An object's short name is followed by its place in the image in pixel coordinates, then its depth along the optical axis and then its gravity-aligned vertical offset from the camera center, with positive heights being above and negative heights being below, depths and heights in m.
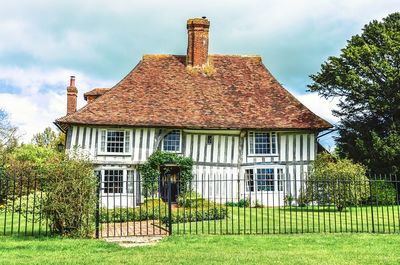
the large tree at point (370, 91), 25.25 +5.78
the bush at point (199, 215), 14.99 -0.84
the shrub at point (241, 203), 23.92 -0.69
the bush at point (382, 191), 23.50 -0.04
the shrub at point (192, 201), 18.88 -0.50
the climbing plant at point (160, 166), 23.45 +1.24
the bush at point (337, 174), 20.17 +0.73
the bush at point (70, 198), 10.77 -0.20
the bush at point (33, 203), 10.95 -0.34
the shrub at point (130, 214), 15.49 -0.87
